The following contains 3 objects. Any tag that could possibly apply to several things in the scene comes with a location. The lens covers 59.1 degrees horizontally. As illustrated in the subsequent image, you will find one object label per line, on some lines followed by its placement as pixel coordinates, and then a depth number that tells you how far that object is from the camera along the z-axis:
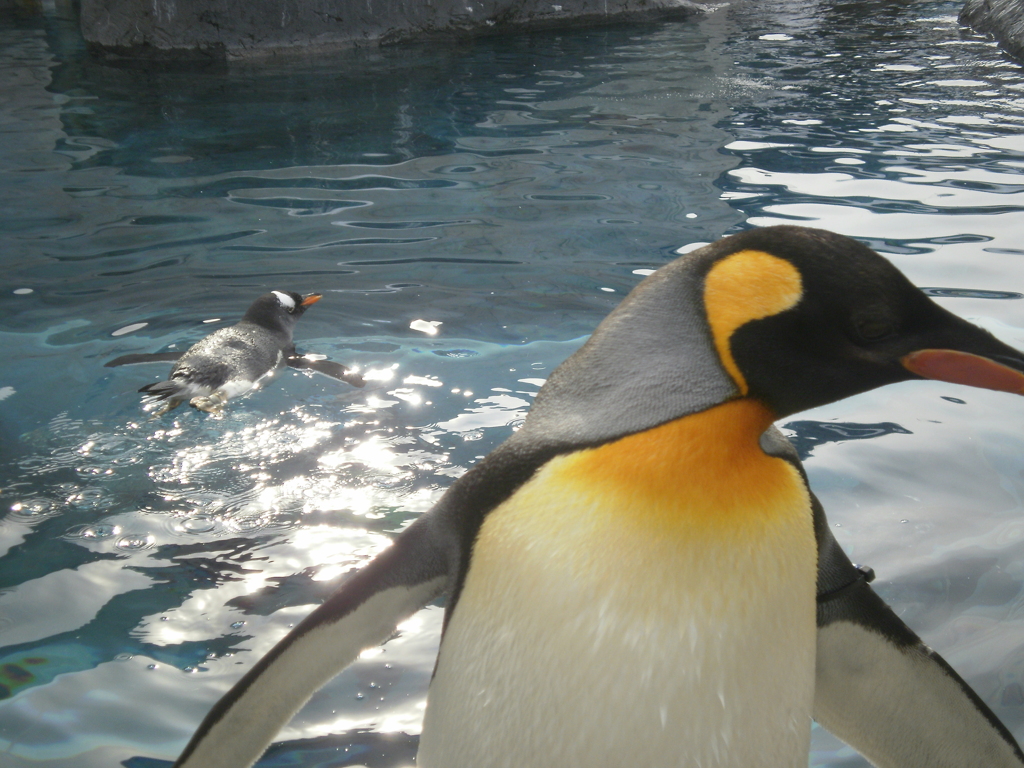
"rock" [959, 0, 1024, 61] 7.96
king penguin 1.30
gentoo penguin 3.45
